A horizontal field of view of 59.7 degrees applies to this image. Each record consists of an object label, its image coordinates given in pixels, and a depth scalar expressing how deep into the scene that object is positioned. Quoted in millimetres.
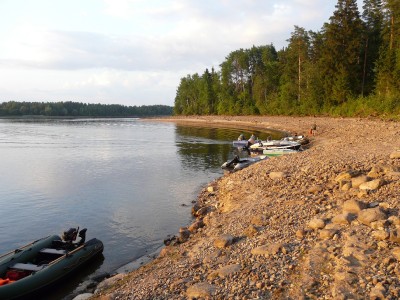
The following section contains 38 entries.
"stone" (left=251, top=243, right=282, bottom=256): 10125
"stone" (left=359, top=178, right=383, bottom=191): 12922
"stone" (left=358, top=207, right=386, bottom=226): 10480
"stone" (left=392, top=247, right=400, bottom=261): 8602
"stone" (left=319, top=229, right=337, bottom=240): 10391
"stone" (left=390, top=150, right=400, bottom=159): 16662
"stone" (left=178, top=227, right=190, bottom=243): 14797
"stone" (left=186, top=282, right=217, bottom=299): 8664
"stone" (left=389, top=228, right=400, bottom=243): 9250
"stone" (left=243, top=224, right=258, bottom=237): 12075
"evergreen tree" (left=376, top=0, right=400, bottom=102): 48562
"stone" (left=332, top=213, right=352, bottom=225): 10898
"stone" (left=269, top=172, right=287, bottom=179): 18703
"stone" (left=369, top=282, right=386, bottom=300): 7316
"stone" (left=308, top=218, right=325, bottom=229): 11102
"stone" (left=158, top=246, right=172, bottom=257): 13613
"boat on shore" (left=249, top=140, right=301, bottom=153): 35825
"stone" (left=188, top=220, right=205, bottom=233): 15719
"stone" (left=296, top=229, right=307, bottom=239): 10831
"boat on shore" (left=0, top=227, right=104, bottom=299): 11375
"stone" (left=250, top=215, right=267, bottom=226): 12835
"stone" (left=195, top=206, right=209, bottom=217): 18500
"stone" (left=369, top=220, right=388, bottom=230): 10047
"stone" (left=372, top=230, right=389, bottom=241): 9469
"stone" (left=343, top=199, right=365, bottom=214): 11375
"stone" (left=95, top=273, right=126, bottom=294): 11357
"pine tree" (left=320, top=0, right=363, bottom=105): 59562
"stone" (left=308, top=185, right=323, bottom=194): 14559
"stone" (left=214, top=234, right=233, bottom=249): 11688
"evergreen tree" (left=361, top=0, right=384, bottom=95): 60000
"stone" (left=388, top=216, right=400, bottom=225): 10038
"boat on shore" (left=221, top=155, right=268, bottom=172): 29475
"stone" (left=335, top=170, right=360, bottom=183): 14656
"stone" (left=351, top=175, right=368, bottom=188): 13669
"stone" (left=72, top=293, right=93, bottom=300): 10906
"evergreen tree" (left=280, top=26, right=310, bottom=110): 77812
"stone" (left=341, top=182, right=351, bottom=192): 13759
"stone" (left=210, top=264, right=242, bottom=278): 9477
